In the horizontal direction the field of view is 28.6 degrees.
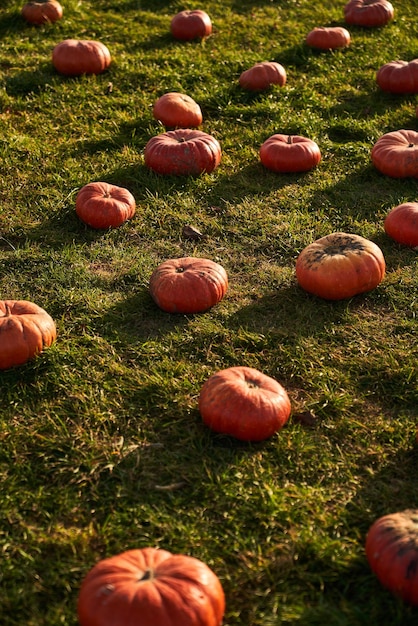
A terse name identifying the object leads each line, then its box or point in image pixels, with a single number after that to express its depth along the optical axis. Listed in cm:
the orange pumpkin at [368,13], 1015
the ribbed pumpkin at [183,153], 700
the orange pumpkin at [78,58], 880
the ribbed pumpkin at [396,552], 342
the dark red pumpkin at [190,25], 977
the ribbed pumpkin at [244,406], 431
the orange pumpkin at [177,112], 780
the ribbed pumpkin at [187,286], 532
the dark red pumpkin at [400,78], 859
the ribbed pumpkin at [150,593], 320
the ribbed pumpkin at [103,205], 636
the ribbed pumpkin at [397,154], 699
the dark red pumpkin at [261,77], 868
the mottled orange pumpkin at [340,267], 539
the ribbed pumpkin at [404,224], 602
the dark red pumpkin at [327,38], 960
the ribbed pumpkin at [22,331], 477
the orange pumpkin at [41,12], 998
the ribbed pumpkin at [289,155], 714
